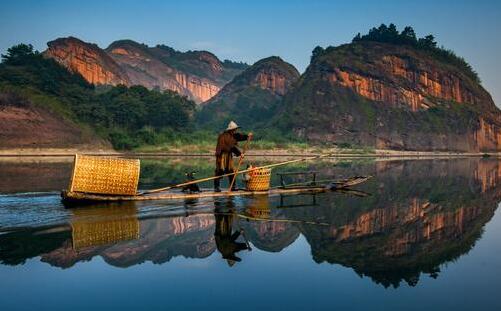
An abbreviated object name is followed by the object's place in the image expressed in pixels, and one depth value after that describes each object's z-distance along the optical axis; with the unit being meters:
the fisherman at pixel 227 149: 17.45
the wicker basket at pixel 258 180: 16.97
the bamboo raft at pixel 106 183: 13.92
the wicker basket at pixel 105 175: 13.91
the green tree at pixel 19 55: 85.13
